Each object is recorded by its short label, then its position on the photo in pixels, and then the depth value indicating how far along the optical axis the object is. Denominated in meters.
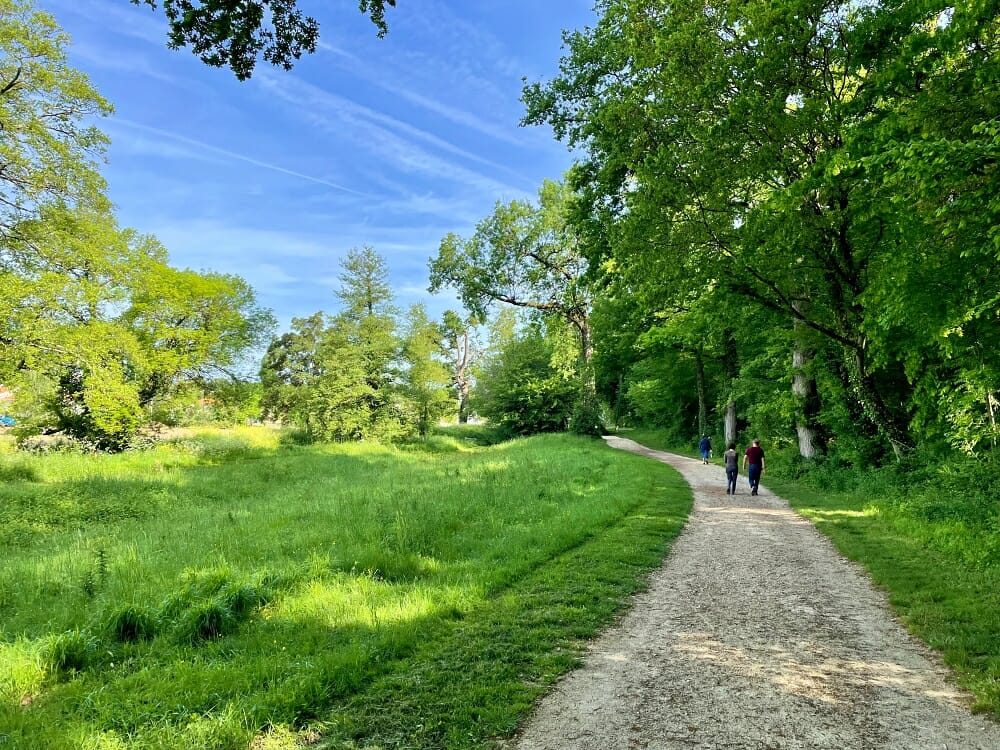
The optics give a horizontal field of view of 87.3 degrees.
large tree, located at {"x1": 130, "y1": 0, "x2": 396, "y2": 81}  5.02
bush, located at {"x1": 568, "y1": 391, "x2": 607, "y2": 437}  33.03
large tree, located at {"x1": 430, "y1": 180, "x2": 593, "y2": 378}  33.16
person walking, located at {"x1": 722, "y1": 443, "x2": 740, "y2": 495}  15.18
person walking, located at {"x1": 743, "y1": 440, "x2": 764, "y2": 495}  15.17
